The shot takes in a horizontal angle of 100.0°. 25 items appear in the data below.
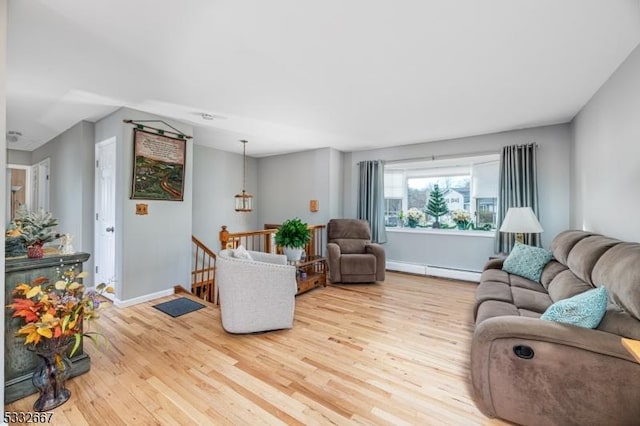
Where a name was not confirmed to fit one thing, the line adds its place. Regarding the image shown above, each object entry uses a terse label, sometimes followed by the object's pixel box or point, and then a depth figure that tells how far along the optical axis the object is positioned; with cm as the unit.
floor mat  314
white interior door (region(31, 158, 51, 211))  489
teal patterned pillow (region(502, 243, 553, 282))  293
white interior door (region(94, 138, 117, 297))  345
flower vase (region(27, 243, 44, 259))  185
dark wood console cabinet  172
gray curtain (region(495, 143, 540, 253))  388
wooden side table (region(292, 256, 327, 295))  385
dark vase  165
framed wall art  335
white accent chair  256
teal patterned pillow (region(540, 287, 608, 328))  150
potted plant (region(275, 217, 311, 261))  376
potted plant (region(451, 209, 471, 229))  467
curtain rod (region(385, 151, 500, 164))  432
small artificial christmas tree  495
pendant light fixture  439
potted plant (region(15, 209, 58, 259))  187
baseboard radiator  449
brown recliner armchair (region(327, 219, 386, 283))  428
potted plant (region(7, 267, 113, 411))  157
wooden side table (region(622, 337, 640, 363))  99
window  454
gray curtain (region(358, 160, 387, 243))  518
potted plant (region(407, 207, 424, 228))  511
